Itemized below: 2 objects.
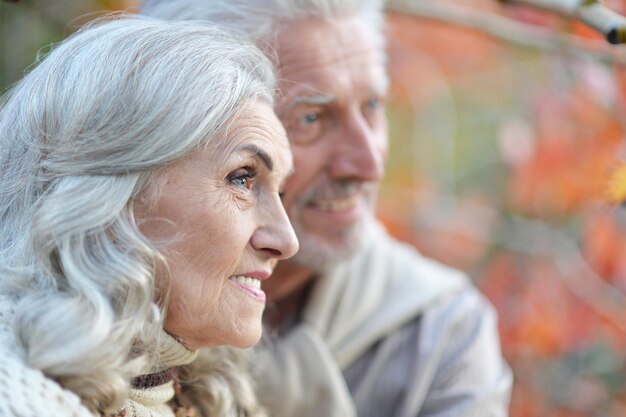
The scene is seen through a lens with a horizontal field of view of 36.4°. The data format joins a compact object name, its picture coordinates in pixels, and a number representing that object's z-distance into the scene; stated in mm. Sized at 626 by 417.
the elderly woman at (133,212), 1512
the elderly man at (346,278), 2287
